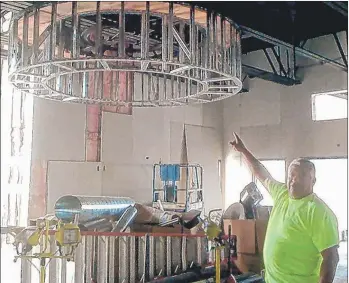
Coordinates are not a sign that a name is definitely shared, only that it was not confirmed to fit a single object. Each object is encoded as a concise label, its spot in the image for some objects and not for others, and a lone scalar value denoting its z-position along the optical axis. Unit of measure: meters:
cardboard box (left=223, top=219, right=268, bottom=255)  5.96
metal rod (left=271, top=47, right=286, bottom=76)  9.80
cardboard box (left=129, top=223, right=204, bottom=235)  5.84
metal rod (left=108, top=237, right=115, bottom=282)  5.09
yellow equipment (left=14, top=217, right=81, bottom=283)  4.00
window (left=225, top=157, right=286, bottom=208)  10.93
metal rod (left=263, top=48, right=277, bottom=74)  9.98
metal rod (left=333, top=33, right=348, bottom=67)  9.00
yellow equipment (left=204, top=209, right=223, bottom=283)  5.00
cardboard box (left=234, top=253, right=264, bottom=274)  6.04
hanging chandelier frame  3.73
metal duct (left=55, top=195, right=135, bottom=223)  5.27
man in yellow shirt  2.67
